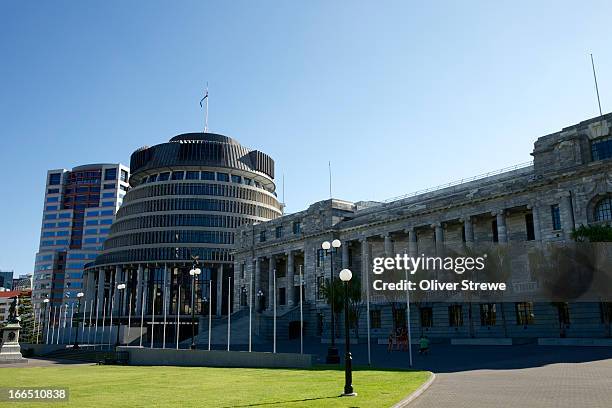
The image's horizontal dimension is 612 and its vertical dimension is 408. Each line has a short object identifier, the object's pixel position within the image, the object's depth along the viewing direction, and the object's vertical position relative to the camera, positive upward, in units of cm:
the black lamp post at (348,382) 1962 -230
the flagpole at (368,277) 3032 +239
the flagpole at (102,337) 7871 -208
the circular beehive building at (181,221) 11712 +2244
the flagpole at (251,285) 8970 +594
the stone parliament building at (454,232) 4903 +1049
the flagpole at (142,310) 10735 +262
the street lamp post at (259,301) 8876 +326
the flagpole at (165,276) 11168 +980
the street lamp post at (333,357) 3638 -252
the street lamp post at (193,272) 4692 +433
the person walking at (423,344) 3969 -191
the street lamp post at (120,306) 11619 +383
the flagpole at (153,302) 11618 +438
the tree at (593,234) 4091 +635
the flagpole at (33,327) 12827 -78
